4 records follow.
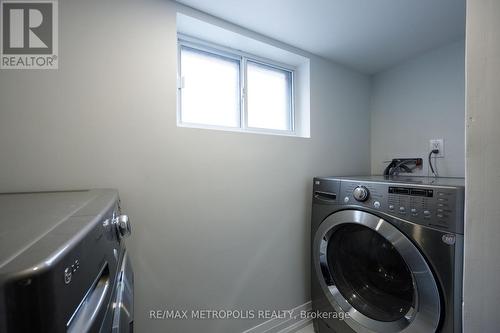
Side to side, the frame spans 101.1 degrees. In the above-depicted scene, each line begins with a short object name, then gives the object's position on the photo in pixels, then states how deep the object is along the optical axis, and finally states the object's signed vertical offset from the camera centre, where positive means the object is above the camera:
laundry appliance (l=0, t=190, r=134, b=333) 0.18 -0.12
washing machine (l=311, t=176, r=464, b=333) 0.78 -0.45
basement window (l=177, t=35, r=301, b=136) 1.25 +0.50
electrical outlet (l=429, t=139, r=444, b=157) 1.51 +0.14
